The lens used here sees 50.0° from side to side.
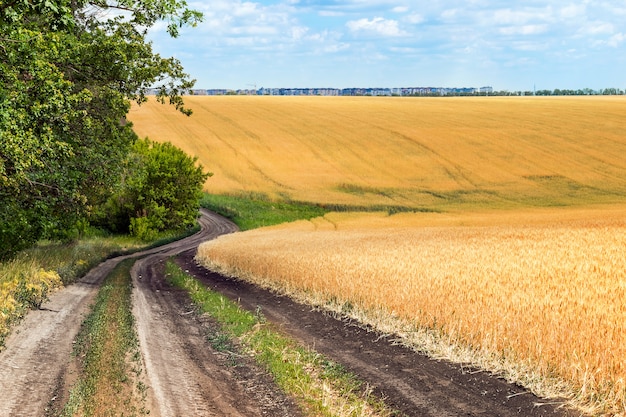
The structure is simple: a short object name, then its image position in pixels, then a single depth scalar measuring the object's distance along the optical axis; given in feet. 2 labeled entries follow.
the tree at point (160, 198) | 191.01
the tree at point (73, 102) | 51.55
